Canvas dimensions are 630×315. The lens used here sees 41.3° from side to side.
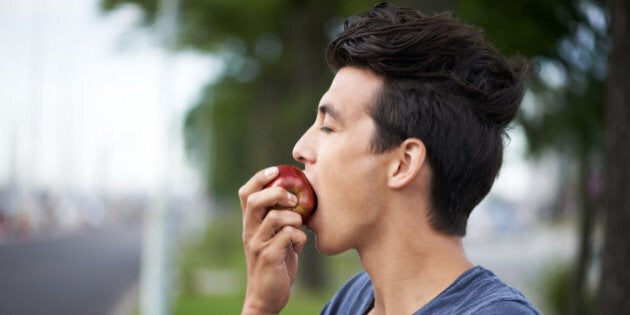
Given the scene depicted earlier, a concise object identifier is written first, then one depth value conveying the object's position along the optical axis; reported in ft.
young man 6.82
